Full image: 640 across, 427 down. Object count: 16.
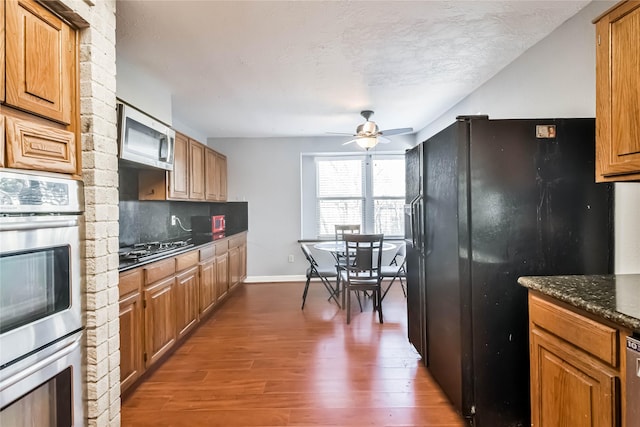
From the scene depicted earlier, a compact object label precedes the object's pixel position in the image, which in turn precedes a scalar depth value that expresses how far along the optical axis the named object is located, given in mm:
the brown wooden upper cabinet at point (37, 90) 1181
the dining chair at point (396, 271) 3717
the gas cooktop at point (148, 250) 2322
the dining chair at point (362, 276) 3389
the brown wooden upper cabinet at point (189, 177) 3086
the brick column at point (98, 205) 1502
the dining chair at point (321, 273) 3857
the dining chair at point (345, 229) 4543
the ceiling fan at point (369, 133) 3762
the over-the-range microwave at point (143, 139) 2204
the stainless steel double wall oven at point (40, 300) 1150
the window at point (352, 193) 5359
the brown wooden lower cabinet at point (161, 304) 2031
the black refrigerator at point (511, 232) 1673
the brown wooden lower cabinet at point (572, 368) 1040
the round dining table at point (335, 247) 3875
